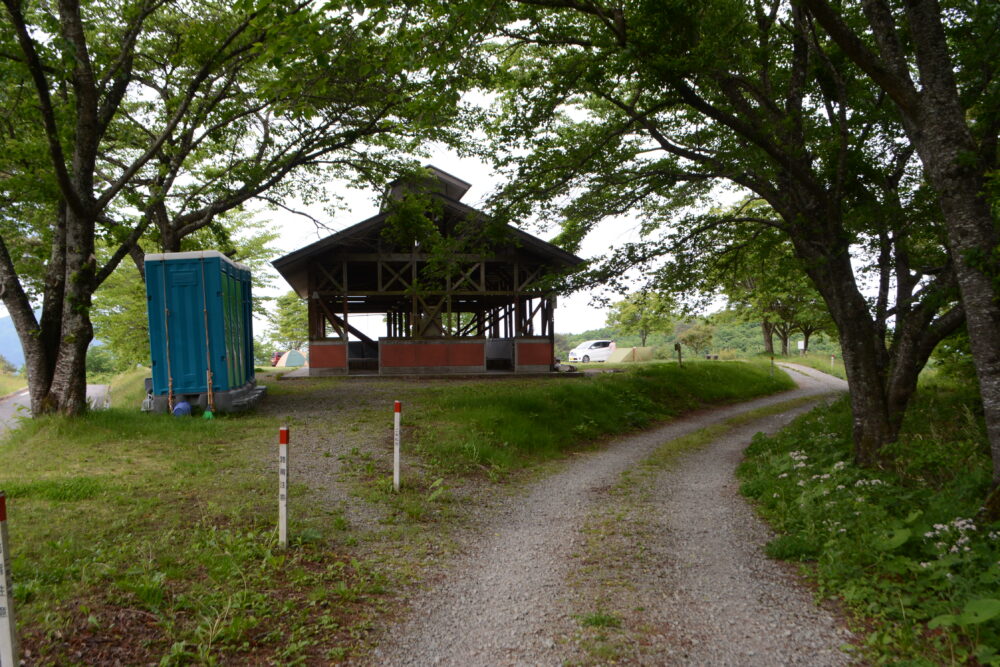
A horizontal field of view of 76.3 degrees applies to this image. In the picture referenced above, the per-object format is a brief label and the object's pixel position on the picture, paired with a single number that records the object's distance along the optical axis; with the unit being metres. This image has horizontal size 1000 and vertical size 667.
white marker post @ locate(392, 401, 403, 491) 7.38
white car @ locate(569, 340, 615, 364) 48.22
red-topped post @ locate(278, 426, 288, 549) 5.21
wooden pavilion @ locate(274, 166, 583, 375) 20.69
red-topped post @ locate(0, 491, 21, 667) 2.85
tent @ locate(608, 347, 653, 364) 40.00
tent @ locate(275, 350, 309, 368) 44.27
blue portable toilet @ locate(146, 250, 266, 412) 11.58
